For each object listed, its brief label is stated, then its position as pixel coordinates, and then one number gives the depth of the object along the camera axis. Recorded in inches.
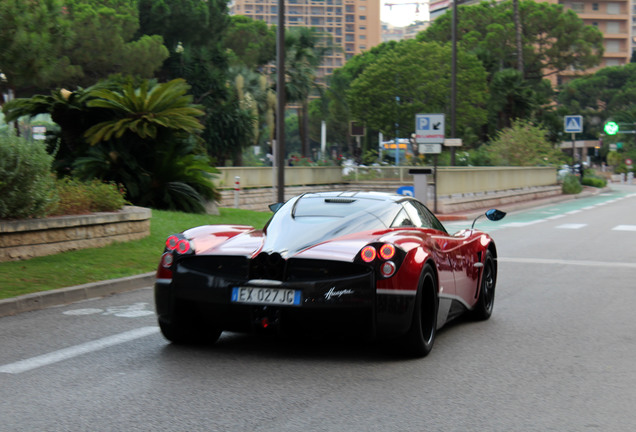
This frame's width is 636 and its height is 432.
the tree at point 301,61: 2378.2
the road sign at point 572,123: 1898.4
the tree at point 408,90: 2182.6
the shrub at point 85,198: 520.4
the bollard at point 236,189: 1115.3
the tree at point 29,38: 729.6
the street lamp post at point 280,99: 839.7
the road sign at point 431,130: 1113.4
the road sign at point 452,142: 1232.5
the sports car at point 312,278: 243.0
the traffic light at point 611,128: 2404.0
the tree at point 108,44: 1828.2
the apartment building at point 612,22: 5669.3
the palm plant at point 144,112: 713.0
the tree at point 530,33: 3257.9
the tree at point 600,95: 4443.9
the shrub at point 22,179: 456.4
